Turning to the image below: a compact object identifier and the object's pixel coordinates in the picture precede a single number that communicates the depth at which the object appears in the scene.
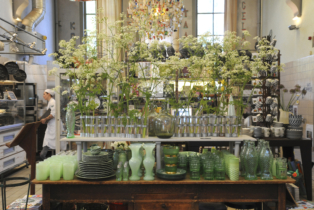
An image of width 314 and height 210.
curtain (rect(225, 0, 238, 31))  10.04
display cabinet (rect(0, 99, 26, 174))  5.16
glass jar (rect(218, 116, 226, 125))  2.76
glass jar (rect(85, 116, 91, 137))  2.72
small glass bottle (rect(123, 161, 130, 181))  2.50
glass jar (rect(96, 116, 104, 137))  2.71
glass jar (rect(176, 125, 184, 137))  2.75
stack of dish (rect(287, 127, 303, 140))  4.19
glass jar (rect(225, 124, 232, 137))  2.74
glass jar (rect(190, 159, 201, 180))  2.52
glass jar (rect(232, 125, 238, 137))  2.75
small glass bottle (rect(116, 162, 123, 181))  2.49
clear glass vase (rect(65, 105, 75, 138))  2.71
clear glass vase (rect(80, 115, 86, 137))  2.74
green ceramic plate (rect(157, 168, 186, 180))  2.49
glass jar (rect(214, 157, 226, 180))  2.51
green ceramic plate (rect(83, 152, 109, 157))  2.48
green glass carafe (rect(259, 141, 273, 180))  2.51
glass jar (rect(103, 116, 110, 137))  2.72
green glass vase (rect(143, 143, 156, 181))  2.51
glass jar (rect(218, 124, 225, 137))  2.76
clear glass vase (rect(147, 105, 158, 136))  2.72
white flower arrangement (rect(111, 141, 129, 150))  3.18
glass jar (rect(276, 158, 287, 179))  2.53
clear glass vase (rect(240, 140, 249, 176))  2.53
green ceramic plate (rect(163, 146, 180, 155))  2.59
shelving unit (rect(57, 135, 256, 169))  2.63
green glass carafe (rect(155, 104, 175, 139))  2.61
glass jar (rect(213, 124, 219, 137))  2.76
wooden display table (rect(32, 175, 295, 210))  2.50
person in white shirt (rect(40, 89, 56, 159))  6.10
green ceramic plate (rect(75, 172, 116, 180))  2.48
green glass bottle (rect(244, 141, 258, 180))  2.47
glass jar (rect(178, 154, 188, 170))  2.76
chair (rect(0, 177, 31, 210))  2.66
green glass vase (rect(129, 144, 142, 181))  2.50
